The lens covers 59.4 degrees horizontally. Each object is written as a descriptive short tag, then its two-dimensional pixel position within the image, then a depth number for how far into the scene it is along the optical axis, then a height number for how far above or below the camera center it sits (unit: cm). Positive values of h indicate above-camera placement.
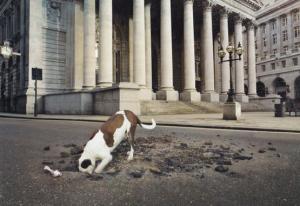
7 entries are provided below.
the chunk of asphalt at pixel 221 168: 408 -95
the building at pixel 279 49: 5719 +1425
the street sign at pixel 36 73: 2199 +303
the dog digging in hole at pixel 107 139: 363 -47
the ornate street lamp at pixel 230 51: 1698 +393
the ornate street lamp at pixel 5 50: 2037 +467
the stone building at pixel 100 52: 2430 +618
